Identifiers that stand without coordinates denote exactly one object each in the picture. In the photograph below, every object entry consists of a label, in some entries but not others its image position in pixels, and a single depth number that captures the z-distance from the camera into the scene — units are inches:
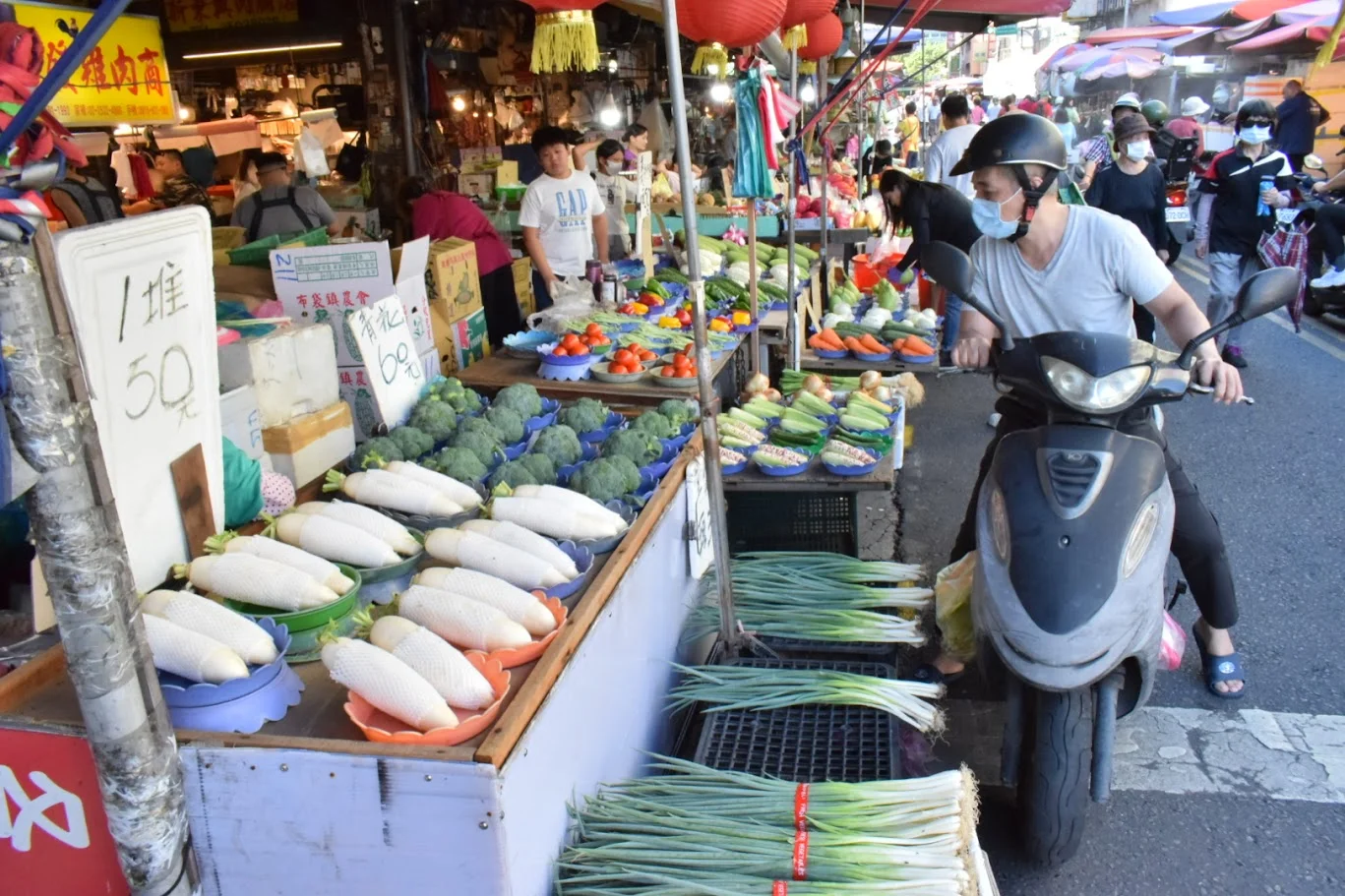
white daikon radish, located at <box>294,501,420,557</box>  98.6
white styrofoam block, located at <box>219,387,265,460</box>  108.4
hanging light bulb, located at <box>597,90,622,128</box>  514.0
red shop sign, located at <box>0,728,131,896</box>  72.4
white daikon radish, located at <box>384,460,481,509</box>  109.5
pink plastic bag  122.2
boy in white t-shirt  247.6
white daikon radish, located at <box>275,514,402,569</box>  94.6
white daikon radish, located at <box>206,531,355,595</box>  89.6
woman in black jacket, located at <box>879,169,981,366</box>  269.9
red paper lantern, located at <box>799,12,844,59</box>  321.8
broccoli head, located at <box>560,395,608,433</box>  137.9
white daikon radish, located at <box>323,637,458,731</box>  73.4
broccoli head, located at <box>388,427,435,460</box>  124.1
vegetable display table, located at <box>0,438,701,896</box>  68.6
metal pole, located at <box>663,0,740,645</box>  97.1
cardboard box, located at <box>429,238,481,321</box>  175.0
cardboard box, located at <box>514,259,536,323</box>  266.5
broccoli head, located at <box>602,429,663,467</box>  126.3
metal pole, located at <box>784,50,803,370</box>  206.6
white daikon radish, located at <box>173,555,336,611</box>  85.7
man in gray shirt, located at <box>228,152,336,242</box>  264.7
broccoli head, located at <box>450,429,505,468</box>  123.2
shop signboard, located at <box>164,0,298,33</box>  369.4
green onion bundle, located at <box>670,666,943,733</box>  106.8
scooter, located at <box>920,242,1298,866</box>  98.0
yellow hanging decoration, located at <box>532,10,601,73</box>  144.3
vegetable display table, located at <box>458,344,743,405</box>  165.3
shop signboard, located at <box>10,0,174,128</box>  192.2
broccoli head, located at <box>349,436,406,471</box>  119.9
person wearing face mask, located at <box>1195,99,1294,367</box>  303.7
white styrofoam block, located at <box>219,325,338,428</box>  114.0
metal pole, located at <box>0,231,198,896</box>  48.5
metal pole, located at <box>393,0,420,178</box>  379.3
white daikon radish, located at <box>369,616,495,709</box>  76.6
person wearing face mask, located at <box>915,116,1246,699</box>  116.1
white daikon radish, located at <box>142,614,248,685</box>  73.6
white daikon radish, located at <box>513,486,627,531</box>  106.3
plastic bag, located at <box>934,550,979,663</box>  127.8
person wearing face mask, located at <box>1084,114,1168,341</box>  310.3
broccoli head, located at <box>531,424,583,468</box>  124.8
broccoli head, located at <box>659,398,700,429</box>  142.2
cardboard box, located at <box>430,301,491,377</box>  178.1
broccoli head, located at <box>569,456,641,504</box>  113.4
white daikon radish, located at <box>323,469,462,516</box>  105.9
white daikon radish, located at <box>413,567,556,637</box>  86.1
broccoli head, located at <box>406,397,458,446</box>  131.0
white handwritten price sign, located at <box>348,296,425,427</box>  128.0
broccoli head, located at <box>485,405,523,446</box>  132.5
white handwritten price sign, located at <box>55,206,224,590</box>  77.7
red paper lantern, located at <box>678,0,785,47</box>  168.9
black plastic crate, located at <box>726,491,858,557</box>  167.3
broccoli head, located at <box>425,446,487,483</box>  116.1
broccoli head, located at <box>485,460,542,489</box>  115.4
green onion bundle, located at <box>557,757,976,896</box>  78.7
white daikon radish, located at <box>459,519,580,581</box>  95.7
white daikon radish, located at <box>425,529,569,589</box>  93.4
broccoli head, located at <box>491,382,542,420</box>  139.9
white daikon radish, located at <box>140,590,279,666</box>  76.7
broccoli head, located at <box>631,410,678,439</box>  135.5
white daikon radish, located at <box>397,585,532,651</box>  83.4
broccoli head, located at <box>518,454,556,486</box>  118.8
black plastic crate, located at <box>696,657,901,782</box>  98.0
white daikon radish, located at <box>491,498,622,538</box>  103.3
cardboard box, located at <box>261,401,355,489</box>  116.5
